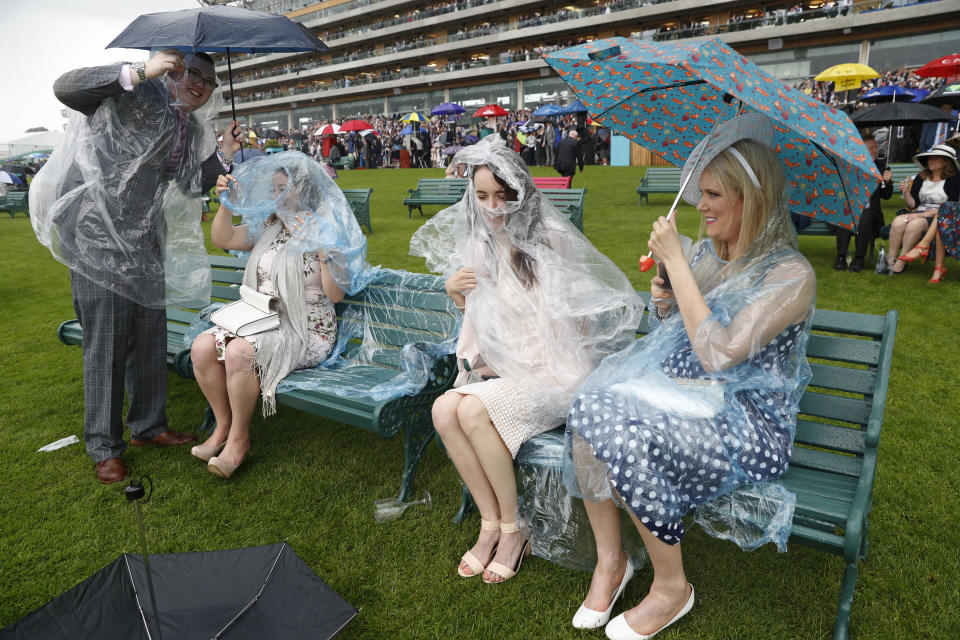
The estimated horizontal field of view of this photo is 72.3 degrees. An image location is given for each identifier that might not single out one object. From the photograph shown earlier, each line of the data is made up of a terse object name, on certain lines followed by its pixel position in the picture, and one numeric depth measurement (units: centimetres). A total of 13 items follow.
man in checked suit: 309
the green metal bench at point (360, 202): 1066
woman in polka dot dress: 210
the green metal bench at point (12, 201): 1775
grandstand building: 3160
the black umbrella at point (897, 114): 865
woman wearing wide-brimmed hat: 703
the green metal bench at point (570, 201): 910
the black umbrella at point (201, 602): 199
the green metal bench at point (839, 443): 207
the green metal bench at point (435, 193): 1228
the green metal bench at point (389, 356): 308
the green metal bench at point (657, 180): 1280
